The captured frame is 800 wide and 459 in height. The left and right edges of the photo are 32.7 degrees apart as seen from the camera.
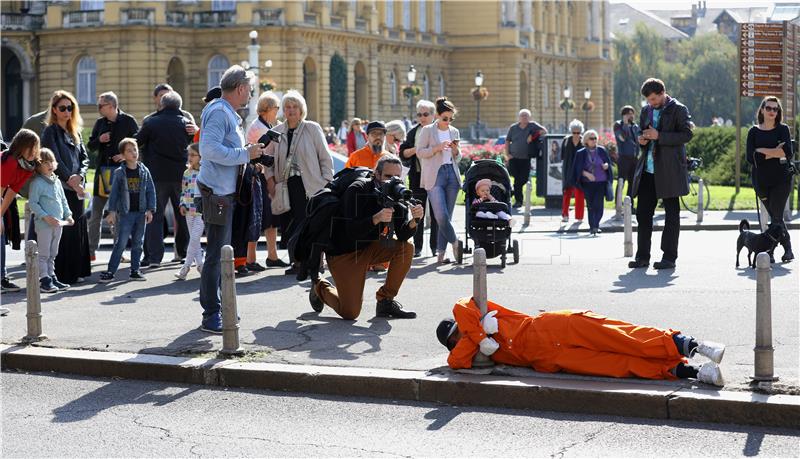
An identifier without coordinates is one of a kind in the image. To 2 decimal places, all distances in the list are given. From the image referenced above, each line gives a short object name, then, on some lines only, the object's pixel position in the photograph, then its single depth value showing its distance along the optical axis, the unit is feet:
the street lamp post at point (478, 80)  232.53
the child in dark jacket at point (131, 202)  48.55
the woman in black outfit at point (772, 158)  50.83
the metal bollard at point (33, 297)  34.30
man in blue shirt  34.81
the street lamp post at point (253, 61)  165.02
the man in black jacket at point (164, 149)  51.67
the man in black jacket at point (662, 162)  48.44
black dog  48.08
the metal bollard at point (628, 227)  54.95
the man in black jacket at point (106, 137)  51.65
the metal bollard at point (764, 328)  26.81
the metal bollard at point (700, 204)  72.07
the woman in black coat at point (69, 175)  46.93
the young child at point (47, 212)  43.96
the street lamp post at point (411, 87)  223.51
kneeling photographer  36.35
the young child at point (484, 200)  51.79
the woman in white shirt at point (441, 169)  52.24
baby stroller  51.24
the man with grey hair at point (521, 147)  90.68
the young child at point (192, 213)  48.03
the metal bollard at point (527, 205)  75.36
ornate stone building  215.10
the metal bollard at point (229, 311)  31.19
